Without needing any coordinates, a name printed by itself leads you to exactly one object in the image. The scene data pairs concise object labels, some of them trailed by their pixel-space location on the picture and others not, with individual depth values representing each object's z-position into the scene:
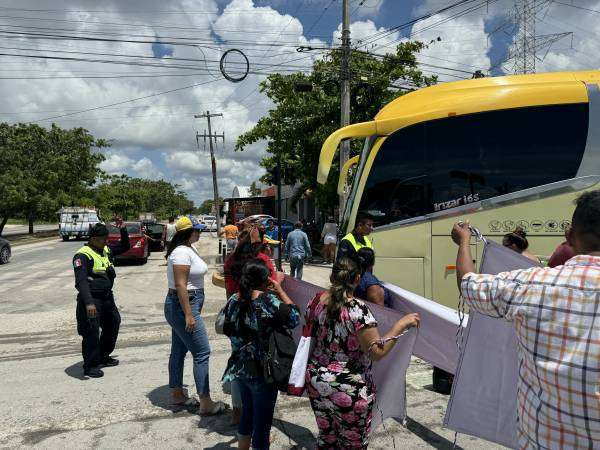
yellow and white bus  5.34
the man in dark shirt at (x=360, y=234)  5.22
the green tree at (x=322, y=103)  17.72
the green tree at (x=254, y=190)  62.42
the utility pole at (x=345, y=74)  14.73
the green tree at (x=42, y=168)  34.81
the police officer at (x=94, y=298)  5.07
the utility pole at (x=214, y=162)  39.24
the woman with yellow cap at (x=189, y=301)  4.05
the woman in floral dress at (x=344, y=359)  2.58
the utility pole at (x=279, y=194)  9.16
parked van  33.38
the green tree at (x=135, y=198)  56.01
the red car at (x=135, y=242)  16.68
